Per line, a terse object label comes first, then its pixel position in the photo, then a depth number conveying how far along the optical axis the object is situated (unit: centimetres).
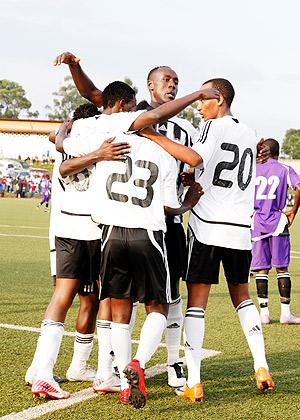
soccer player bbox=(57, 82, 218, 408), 470
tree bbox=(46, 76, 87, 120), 12069
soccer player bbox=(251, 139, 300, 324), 868
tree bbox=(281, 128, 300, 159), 12638
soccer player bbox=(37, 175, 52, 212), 3709
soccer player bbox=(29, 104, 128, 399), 504
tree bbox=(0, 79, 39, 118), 12394
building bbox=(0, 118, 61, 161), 8938
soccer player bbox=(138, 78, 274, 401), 516
